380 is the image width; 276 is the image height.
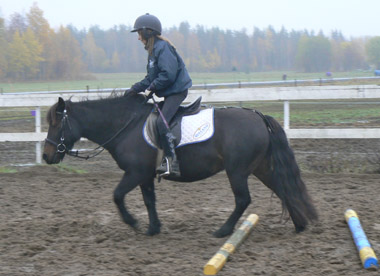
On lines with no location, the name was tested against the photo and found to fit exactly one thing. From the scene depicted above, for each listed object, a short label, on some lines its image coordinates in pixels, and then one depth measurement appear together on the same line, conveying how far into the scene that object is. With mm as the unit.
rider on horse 10406
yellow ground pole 7635
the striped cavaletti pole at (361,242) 7707
